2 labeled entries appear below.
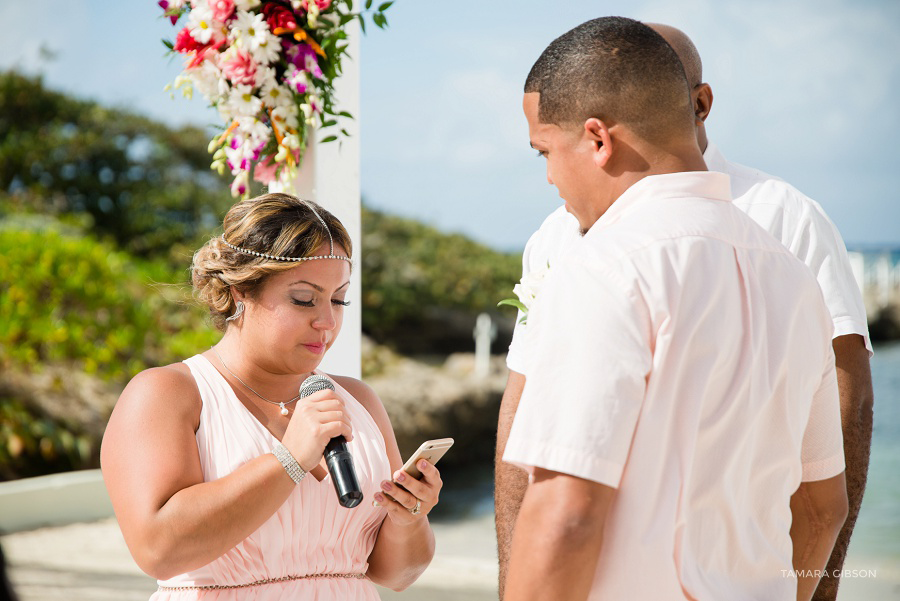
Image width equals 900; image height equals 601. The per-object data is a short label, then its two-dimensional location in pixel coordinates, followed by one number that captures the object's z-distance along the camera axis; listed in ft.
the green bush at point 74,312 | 33.14
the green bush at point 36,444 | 32.19
